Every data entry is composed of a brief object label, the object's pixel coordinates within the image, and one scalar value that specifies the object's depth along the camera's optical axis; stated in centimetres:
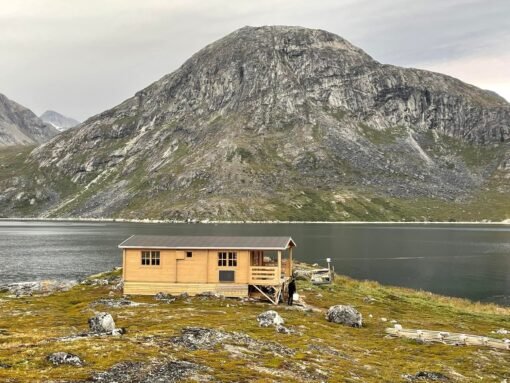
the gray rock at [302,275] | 7944
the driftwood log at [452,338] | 4003
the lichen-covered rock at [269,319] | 4034
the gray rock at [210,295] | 5469
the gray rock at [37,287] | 6337
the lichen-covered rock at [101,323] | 3372
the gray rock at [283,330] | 3888
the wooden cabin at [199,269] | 5550
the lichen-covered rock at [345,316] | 4609
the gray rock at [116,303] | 4872
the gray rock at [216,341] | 3195
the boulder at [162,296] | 5355
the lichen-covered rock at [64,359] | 2506
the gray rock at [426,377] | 2914
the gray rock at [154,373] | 2358
